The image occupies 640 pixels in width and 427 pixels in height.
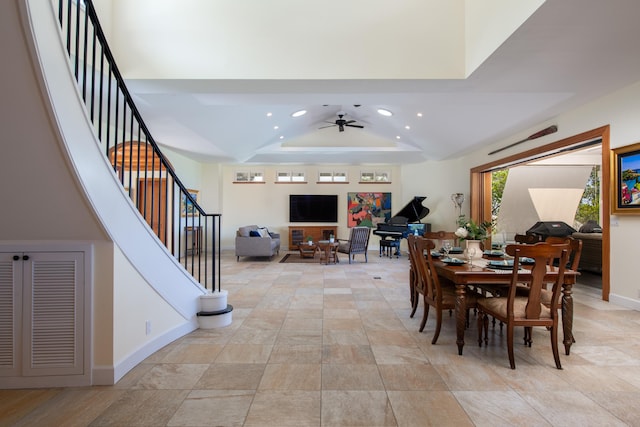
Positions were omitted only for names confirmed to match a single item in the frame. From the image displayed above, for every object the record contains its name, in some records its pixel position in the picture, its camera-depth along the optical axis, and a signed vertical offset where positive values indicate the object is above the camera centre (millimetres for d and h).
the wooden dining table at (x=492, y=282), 2705 -585
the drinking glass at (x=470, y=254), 3250 -409
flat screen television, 10547 +188
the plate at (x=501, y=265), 2914 -478
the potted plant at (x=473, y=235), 3457 -224
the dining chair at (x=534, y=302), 2438 -721
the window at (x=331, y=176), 10766 +1347
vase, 3447 -343
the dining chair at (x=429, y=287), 3021 -758
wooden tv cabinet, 10461 -630
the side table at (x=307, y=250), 8312 -986
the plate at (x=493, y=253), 3589 -444
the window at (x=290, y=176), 10727 +1332
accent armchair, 7898 -734
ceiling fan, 7445 +2233
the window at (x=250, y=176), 10680 +1320
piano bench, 9180 -901
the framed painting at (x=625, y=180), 4039 +489
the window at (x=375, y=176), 10695 +1345
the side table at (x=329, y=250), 7859 -946
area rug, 8055 -1239
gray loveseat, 8125 -829
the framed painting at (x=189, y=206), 9016 +230
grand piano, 9094 -268
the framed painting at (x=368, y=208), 10625 +230
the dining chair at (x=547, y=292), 2926 -785
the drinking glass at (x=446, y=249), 3838 -430
